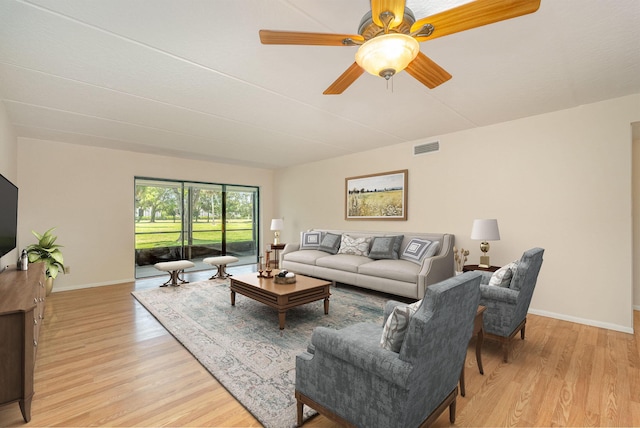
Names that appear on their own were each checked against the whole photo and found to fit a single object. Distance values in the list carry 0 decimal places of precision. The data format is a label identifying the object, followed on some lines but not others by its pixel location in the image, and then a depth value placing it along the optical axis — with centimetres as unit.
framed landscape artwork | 509
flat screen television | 254
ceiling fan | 137
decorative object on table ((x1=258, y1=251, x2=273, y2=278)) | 386
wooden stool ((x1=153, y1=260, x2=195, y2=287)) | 478
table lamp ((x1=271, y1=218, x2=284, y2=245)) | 691
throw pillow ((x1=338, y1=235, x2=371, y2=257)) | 511
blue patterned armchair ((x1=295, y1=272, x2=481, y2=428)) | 125
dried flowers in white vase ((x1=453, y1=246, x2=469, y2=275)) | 434
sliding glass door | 589
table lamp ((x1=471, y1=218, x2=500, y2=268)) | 354
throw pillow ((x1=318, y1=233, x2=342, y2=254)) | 560
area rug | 200
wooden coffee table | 315
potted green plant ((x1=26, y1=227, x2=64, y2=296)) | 388
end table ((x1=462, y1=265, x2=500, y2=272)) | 365
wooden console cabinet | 169
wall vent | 463
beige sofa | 393
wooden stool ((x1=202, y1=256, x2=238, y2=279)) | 540
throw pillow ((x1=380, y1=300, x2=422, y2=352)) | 136
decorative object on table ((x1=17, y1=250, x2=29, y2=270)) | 313
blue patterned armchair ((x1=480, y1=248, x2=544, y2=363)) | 244
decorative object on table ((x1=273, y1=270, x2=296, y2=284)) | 353
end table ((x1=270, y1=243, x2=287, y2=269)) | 664
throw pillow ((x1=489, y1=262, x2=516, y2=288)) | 264
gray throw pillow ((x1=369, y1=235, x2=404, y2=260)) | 467
